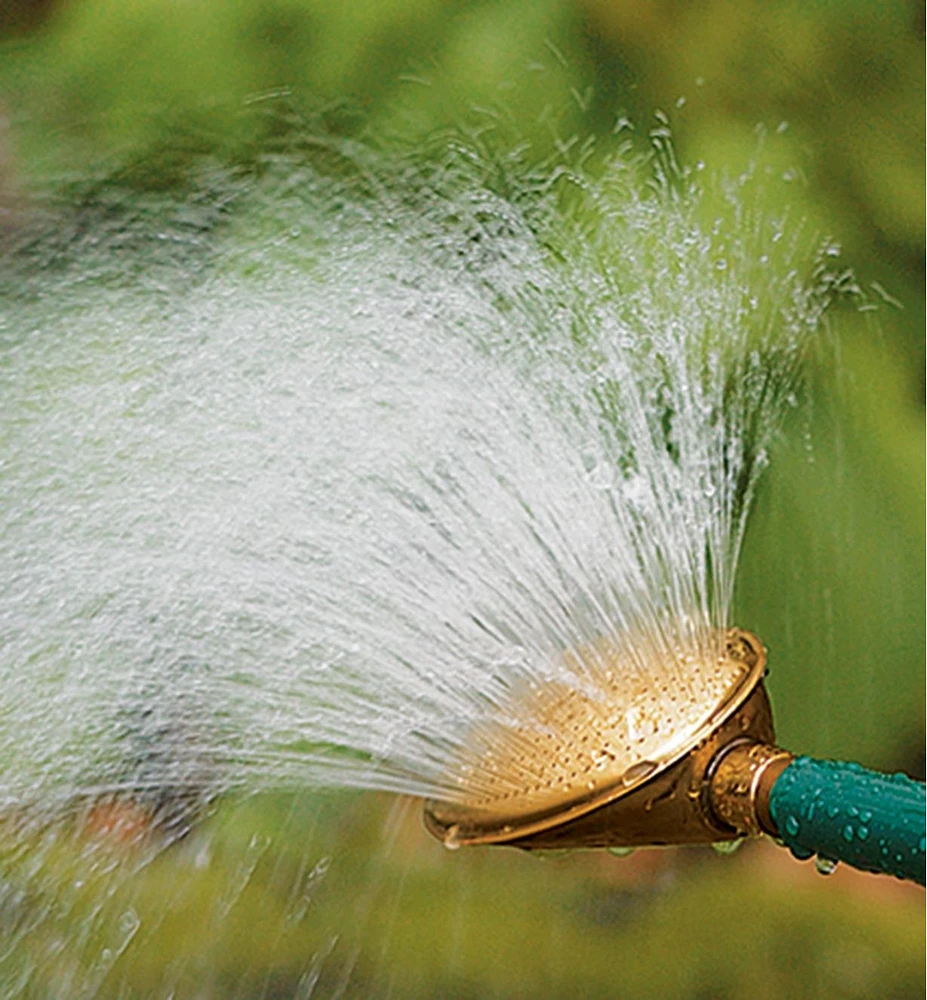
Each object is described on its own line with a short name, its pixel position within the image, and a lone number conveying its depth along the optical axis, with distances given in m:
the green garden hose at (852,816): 1.61
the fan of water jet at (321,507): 1.77
